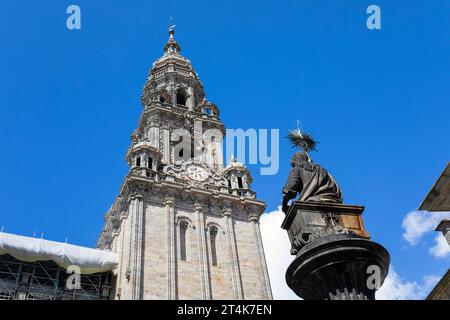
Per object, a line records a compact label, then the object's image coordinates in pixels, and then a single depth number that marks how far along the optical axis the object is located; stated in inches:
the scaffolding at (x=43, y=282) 1111.6
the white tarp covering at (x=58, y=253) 1125.7
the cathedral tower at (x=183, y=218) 1154.7
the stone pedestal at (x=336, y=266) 273.1
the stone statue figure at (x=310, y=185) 331.0
